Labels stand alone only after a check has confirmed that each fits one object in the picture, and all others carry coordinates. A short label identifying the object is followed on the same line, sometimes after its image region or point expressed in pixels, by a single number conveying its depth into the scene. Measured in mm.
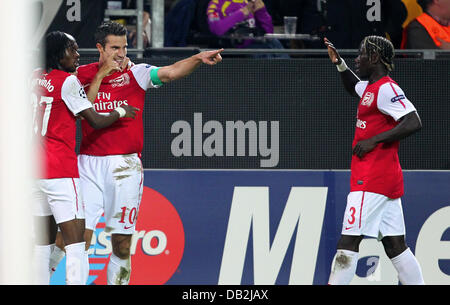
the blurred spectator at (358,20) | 14477
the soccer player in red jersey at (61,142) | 11586
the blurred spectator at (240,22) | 14992
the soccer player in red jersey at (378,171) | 11742
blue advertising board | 14414
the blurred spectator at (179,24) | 14891
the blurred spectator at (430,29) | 14703
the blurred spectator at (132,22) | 15129
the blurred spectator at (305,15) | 14711
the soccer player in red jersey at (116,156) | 12586
